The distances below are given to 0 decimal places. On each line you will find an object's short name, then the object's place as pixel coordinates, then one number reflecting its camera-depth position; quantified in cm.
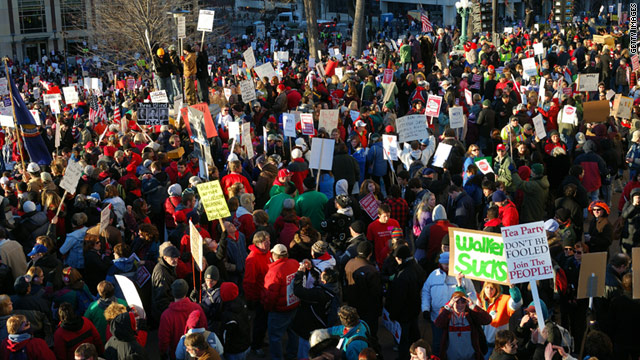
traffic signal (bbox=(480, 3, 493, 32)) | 3164
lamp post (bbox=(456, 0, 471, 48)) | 3384
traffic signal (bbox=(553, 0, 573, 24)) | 3359
